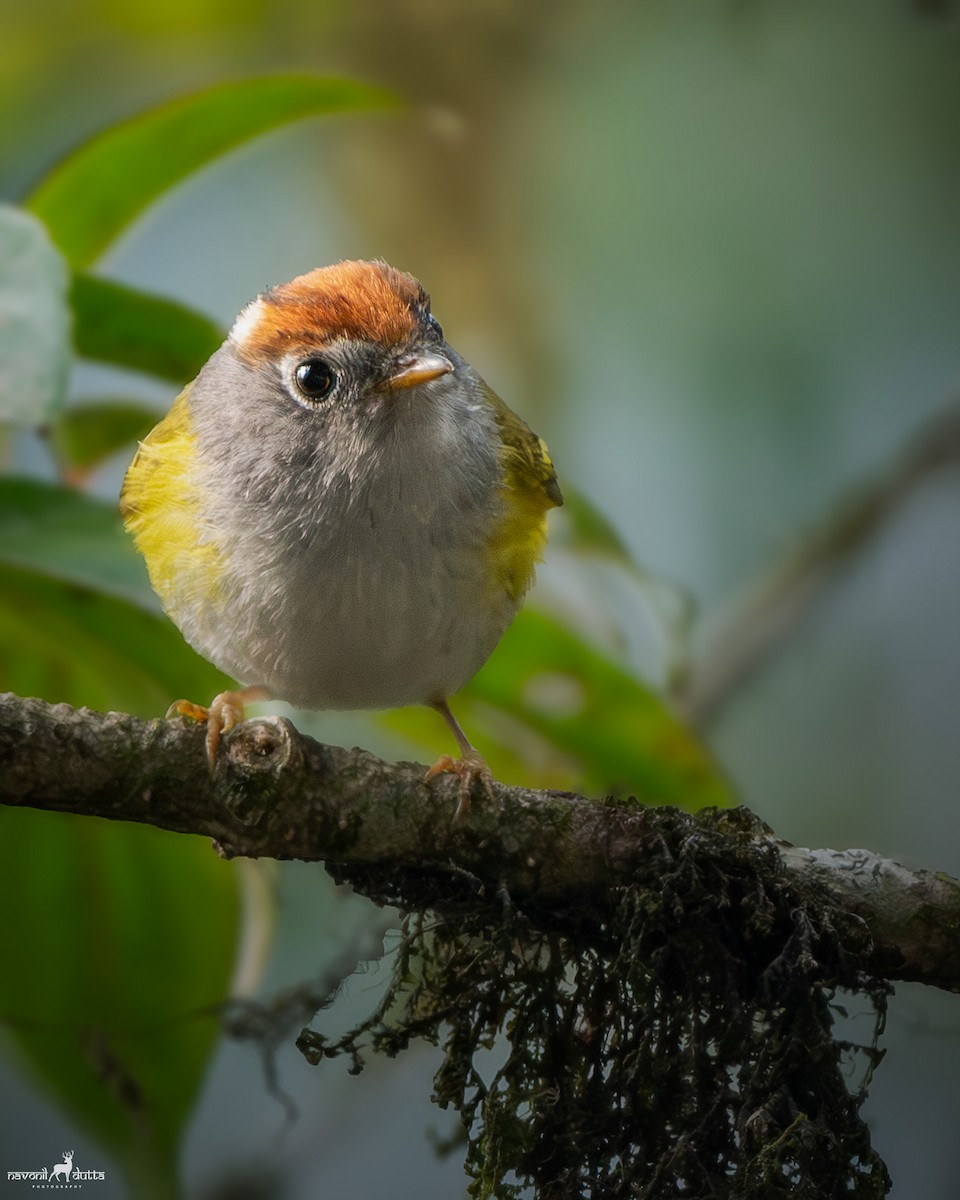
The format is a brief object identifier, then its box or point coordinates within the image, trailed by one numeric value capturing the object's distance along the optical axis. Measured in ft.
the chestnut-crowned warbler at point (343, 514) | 9.43
